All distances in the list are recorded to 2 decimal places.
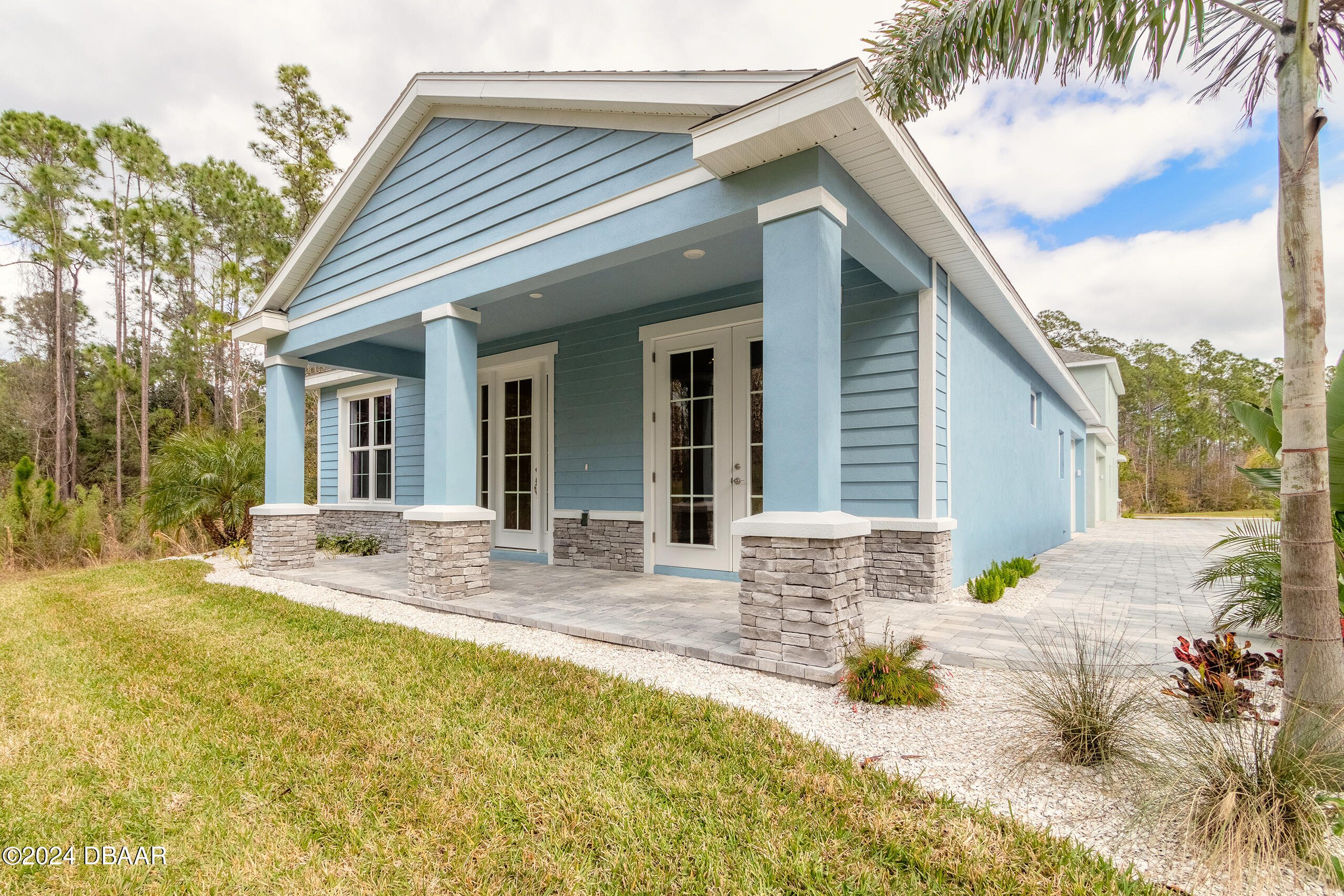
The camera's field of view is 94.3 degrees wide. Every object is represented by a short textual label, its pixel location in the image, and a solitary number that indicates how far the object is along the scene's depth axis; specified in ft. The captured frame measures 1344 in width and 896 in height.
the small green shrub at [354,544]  30.17
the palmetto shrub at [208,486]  30.45
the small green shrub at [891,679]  9.48
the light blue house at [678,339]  11.18
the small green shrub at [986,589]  16.37
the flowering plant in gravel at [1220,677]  8.07
